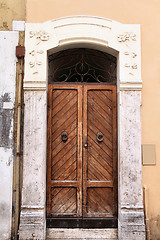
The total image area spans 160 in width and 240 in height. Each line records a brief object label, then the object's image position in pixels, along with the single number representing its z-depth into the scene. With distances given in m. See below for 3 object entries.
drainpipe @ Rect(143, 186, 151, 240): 4.67
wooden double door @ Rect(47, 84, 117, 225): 4.93
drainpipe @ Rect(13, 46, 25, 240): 4.73
